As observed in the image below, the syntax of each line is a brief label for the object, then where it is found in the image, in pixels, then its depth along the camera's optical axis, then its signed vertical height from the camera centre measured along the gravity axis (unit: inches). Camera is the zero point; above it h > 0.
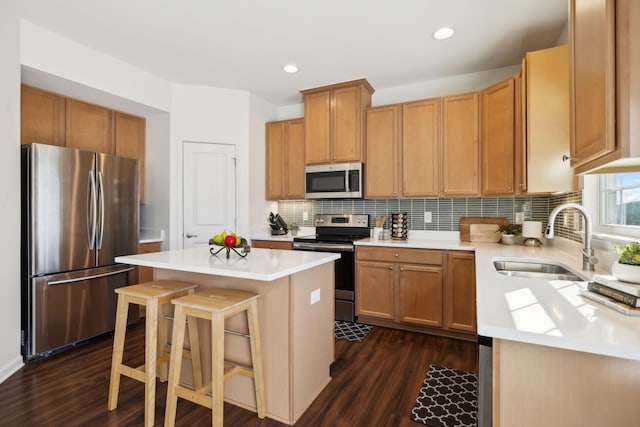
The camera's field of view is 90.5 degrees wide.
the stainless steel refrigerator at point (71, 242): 96.9 -10.1
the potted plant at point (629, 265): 45.2 -7.9
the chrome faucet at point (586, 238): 64.3 -5.6
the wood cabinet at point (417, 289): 112.9 -29.6
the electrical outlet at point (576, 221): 90.6 -3.0
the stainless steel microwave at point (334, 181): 142.6 +14.1
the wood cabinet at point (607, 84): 34.2 +15.4
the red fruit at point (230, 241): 79.6 -7.4
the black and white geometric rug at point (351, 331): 116.6 -46.3
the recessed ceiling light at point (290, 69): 126.6 +58.1
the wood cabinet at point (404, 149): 130.3 +26.3
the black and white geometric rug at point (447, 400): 70.9 -46.4
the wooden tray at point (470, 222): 128.4 -4.6
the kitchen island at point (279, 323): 70.7 -26.5
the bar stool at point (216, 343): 62.1 -27.5
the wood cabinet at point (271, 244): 148.5 -15.6
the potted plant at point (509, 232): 120.1 -8.1
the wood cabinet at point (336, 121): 141.4 +41.5
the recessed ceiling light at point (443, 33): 99.7 +57.2
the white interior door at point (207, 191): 145.9 +9.7
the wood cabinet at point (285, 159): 160.7 +27.0
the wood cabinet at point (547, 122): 87.0 +25.1
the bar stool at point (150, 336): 69.1 -29.8
